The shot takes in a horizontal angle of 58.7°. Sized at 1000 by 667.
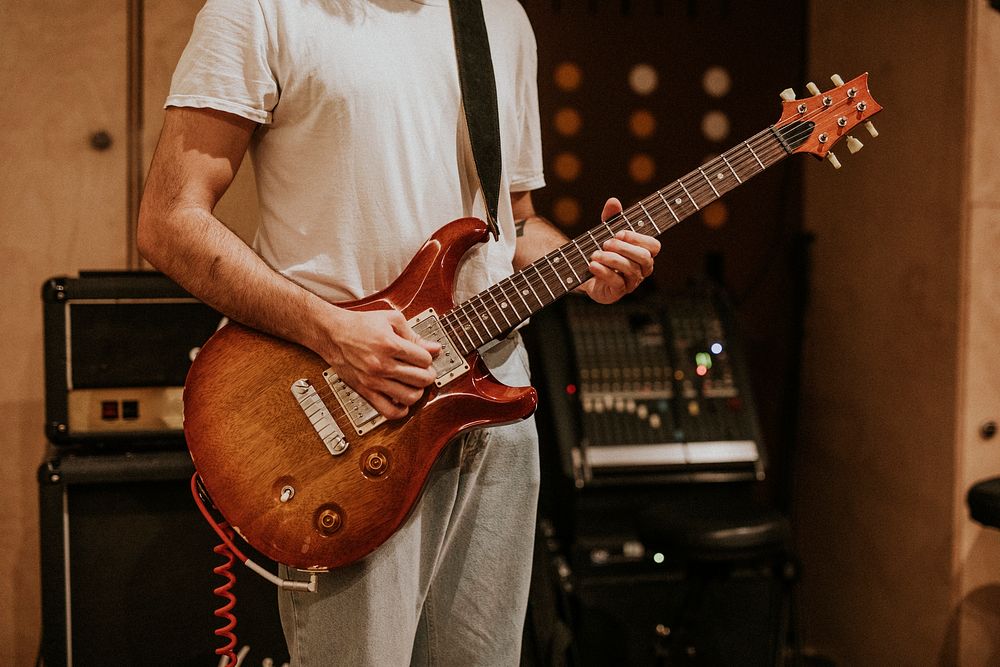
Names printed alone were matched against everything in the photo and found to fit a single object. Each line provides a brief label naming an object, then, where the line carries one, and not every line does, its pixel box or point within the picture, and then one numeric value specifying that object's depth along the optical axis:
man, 1.29
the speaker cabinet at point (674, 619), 2.36
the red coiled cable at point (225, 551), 1.31
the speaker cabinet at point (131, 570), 1.86
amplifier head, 1.88
